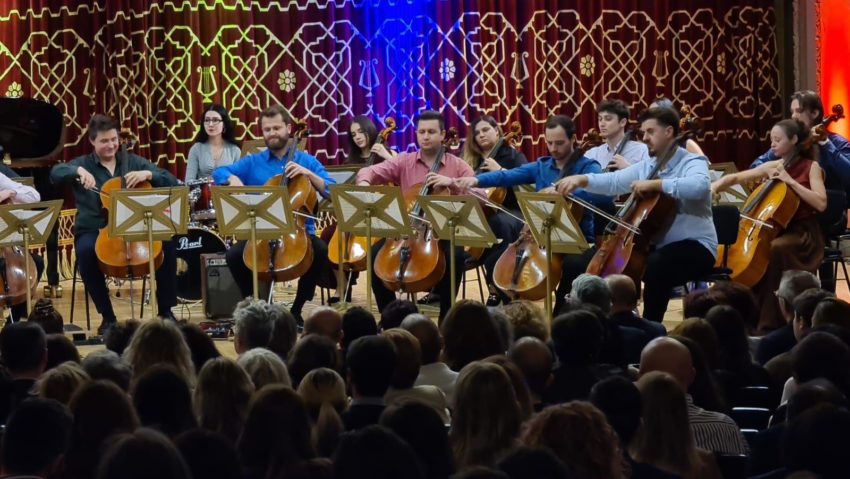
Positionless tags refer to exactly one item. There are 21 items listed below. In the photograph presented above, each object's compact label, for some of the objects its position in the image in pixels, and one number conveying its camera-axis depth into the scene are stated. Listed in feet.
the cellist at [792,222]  46.94
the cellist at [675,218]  43.29
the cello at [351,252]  52.10
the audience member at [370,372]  24.88
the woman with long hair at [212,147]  59.12
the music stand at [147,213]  44.41
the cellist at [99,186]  49.30
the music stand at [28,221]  44.78
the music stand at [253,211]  44.74
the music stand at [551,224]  41.67
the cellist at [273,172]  50.33
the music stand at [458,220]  44.15
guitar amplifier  52.53
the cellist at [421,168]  50.23
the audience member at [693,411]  24.23
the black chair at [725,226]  46.07
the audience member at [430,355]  28.98
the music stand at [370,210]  44.53
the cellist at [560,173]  46.80
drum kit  55.85
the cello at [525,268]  45.11
